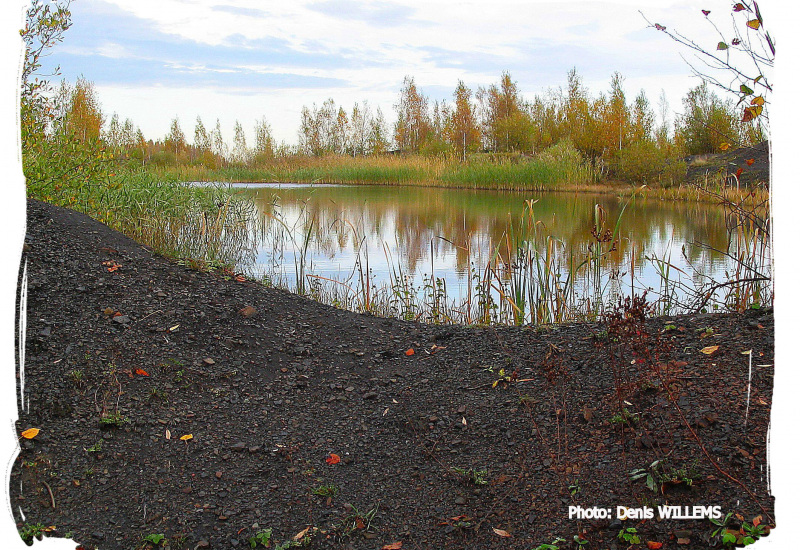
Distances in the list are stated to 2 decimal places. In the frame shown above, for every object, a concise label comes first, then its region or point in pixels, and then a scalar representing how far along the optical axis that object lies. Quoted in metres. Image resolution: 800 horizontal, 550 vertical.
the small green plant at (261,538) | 2.44
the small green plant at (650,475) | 2.39
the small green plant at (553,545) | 2.21
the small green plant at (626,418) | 2.79
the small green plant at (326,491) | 2.73
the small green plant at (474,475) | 2.67
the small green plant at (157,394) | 3.40
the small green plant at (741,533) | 2.05
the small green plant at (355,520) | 2.51
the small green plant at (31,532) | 2.44
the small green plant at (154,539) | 2.44
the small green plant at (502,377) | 3.46
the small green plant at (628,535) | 2.16
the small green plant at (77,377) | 3.38
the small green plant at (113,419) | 3.12
